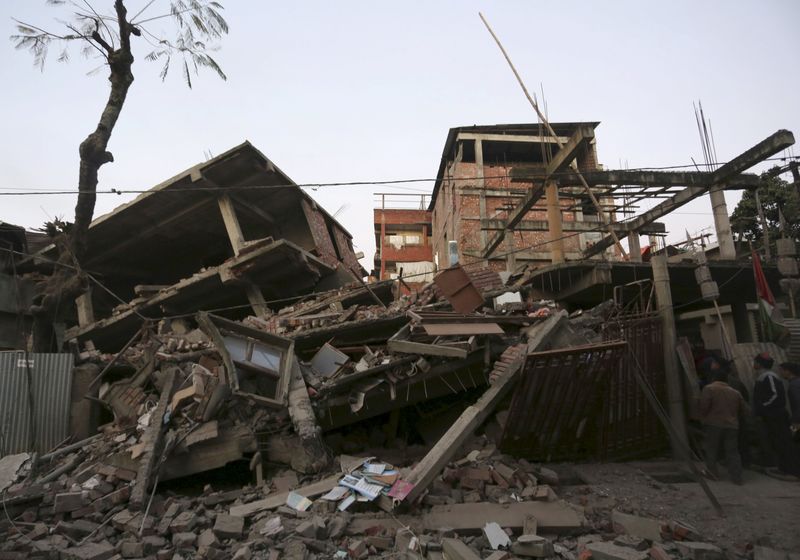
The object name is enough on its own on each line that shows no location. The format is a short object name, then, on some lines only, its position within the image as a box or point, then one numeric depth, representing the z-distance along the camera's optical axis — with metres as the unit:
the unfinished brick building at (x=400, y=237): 34.12
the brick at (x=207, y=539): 5.00
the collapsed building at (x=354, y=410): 5.34
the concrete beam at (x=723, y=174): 9.25
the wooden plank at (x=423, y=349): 7.11
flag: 9.85
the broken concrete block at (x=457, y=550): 4.45
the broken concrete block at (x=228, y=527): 5.21
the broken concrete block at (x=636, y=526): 5.05
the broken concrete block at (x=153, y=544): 5.07
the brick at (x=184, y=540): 5.05
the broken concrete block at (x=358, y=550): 4.76
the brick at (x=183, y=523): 5.36
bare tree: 8.95
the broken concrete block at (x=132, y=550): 4.96
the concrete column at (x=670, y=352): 7.95
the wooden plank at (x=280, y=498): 5.74
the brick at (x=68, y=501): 5.98
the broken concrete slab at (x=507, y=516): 5.22
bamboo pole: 11.44
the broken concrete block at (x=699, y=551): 4.58
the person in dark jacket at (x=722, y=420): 7.16
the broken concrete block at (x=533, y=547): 4.70
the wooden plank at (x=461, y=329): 7.35
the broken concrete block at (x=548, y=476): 6.46
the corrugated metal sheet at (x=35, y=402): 8.01
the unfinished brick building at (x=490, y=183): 23.38
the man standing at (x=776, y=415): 7.37
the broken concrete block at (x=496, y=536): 4.93
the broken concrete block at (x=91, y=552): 4.88
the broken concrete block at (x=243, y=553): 4.64
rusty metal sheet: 8.92
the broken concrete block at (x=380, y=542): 4.90
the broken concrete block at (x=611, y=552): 4.46
